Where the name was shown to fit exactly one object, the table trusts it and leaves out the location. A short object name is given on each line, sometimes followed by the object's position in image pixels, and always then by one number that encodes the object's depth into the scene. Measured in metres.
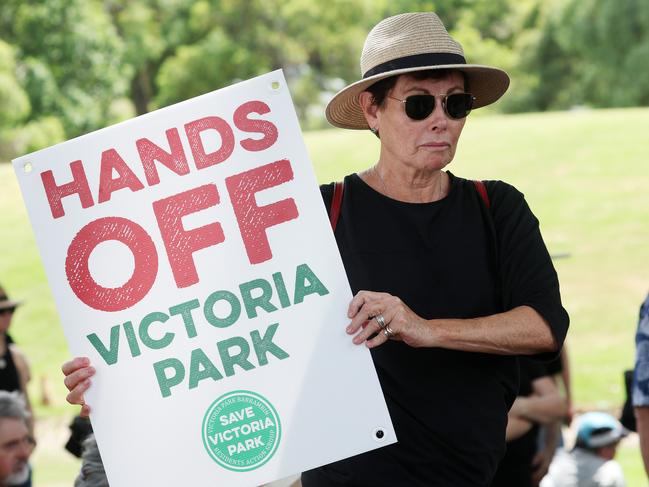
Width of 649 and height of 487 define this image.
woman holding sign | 4.32
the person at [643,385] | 5.27
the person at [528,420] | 6.83
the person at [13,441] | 6.80
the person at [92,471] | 5.24
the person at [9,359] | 9.46
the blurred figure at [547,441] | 7.67
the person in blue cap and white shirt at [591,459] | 9.51
